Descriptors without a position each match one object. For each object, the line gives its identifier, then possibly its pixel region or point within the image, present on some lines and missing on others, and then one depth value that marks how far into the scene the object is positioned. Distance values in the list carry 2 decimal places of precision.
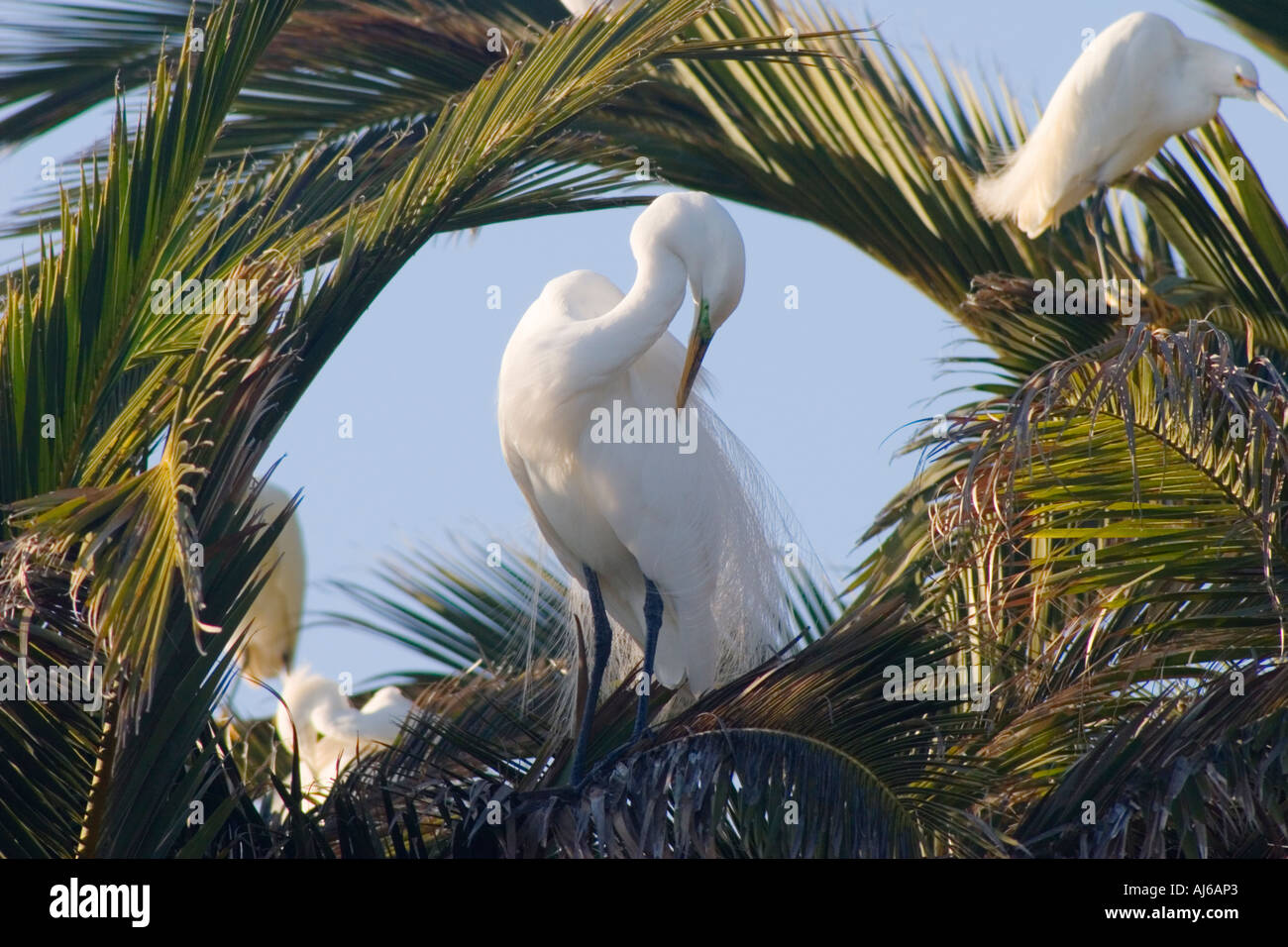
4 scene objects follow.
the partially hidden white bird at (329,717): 6.34
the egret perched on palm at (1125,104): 6.44
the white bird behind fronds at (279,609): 8.62
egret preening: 4.46
